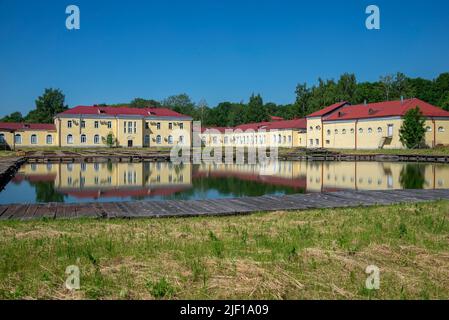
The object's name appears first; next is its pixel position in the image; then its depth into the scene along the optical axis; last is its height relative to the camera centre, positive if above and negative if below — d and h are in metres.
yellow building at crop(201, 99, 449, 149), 49.56 +3.45
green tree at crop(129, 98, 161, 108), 105.69 +13.28
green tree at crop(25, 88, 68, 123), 80.62 +9.72
